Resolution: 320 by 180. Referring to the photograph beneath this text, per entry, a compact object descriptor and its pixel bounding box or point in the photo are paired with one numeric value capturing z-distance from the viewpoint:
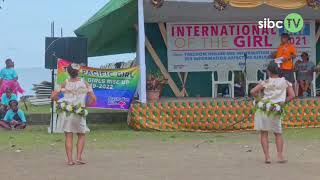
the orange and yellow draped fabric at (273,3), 15.52
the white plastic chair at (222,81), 19.20
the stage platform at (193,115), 15.34
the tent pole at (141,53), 15.32
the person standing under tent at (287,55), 16.06
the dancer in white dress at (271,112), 9.83
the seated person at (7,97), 17.70
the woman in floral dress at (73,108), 9.81
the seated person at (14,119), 16.75
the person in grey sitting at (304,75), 18.81
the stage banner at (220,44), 20.03
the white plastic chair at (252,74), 19.27
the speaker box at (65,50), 15.56
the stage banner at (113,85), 15.89
